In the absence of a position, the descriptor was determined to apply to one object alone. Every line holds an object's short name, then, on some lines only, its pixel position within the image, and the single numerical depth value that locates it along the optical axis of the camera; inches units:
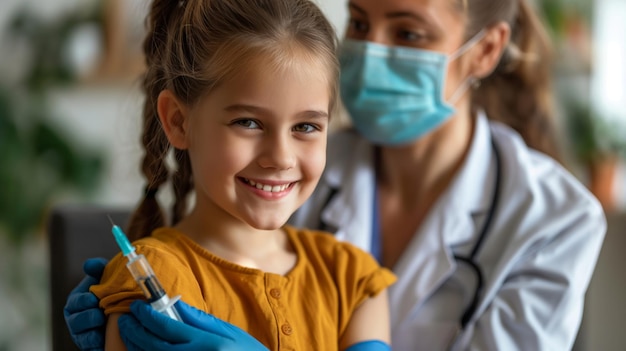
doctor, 62.1
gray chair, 63.5
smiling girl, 44.6
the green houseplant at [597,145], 126.0
